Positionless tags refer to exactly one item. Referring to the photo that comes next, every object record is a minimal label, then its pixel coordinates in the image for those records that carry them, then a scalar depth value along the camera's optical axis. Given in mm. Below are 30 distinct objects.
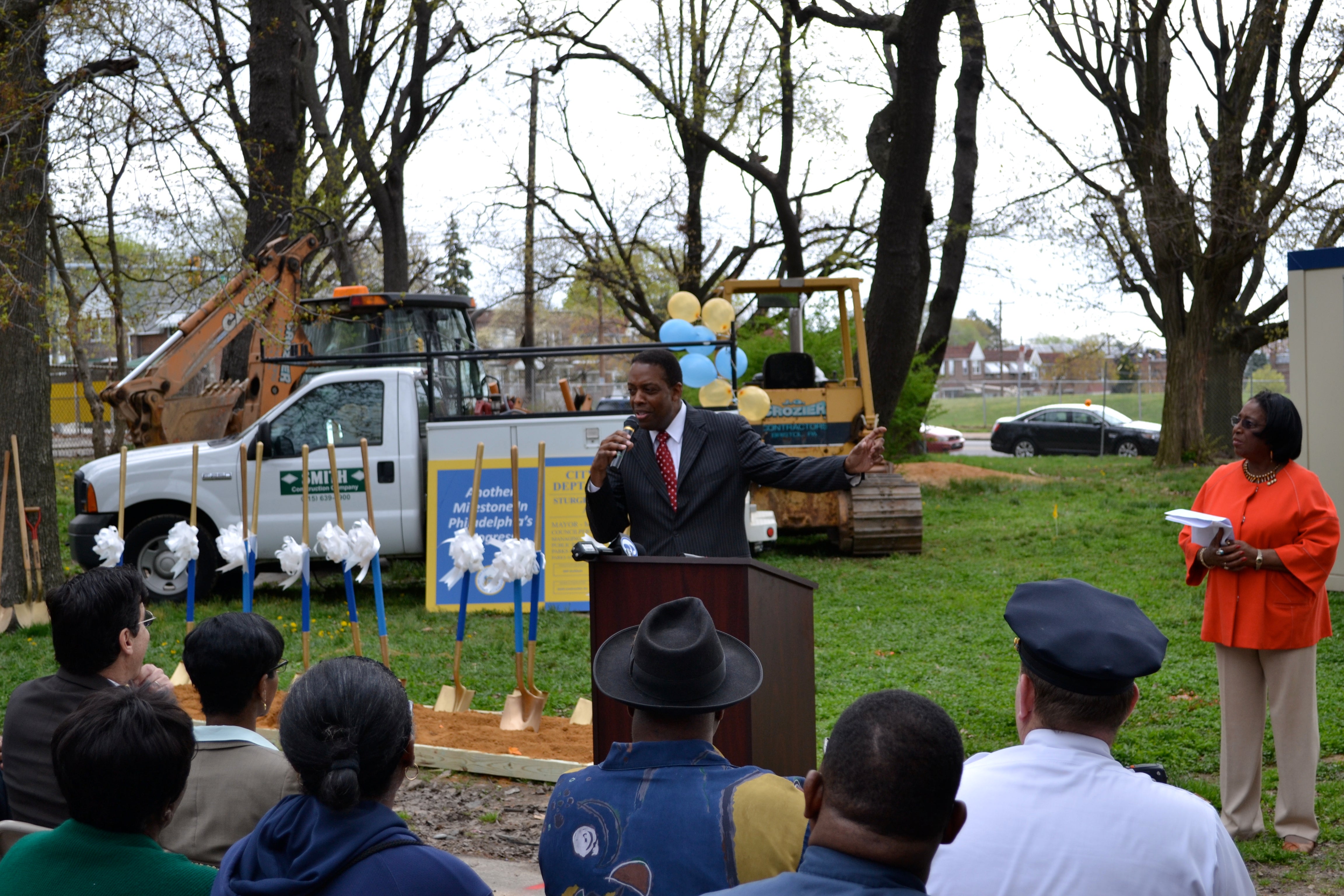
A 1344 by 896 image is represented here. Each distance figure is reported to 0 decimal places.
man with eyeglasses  3047
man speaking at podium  4398
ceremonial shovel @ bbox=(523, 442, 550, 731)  6426
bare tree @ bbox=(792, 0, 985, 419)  13172
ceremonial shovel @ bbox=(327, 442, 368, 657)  6512
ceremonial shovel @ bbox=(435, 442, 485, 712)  6613
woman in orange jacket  4645
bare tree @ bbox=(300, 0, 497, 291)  19250
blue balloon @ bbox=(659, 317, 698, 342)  10906
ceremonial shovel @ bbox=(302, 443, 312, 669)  6898
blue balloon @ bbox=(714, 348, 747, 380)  11328
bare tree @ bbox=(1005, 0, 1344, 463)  17453
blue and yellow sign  9711
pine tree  32031
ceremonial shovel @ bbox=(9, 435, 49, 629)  9789
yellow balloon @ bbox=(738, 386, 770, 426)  11688
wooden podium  3459
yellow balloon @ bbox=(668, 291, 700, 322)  11469
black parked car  29141
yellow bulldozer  12922
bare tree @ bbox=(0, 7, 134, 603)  9211
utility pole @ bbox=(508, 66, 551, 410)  25484
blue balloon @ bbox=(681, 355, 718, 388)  10656
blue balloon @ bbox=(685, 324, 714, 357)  11000
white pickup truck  10508
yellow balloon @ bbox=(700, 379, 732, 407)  10758
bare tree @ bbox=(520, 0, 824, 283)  19422
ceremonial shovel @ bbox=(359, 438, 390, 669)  6559
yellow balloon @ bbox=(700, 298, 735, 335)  10766
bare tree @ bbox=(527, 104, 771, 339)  25125
